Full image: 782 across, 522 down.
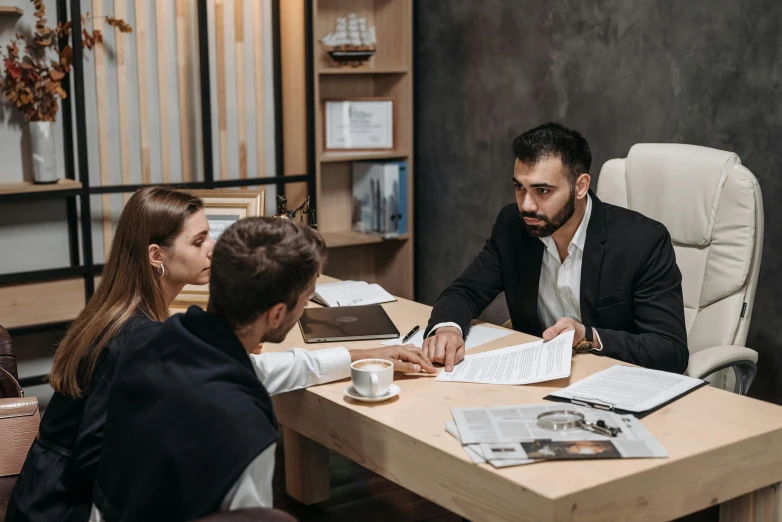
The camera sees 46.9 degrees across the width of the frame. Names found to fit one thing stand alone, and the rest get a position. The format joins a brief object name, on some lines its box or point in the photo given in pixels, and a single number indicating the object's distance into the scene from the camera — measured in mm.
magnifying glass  1596
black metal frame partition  3471
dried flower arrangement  3475
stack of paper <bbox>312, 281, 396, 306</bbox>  2672
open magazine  1506
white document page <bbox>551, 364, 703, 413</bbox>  1753
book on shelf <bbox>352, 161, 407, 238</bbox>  4309
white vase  3500
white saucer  1810
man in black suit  2293
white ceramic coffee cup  1801
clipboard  1714
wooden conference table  1433
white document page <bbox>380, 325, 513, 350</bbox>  2242
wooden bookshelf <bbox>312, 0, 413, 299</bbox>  4301
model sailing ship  4164
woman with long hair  1652
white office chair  2455
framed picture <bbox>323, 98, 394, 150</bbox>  4273
